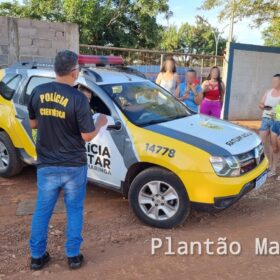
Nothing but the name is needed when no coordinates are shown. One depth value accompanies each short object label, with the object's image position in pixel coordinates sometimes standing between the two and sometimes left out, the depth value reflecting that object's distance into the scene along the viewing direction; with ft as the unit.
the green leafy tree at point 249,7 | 38.34
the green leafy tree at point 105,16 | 55.06
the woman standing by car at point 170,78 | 21.95
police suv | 12.65
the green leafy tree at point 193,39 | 138.31
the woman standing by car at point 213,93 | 22.58
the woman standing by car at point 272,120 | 19.44
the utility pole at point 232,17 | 38.29
